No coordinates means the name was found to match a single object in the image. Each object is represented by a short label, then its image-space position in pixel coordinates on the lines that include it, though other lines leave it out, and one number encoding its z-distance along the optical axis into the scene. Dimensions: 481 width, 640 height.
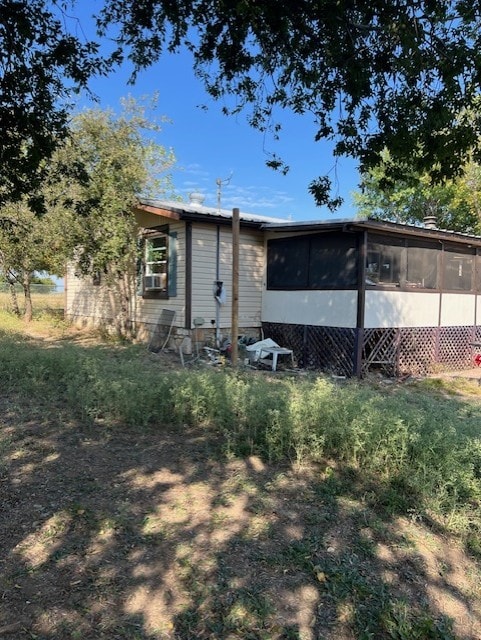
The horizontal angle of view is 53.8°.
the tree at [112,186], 10.83
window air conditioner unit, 11.23
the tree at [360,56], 3.80
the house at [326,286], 9.40
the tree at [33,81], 3.84
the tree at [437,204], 20.52
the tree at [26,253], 12.80
